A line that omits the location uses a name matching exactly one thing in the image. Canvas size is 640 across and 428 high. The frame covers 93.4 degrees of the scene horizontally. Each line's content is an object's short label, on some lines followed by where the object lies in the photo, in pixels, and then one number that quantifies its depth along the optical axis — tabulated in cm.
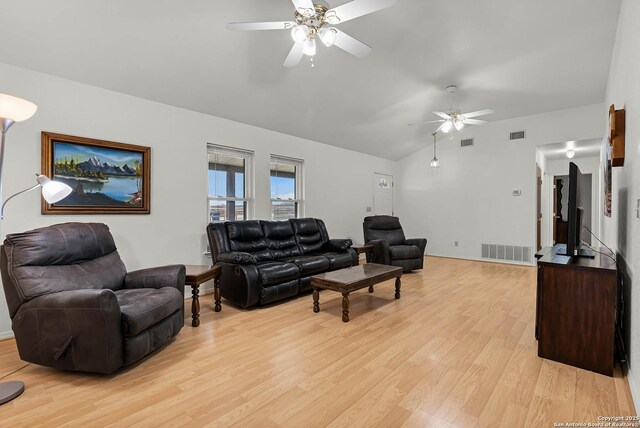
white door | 724
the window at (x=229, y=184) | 443
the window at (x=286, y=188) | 519
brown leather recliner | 202
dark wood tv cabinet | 208
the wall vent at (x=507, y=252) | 593
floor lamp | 189
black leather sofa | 346
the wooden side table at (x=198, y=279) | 302
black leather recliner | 518
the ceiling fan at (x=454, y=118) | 442
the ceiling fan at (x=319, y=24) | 207
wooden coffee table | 310
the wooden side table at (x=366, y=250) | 511
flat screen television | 237
